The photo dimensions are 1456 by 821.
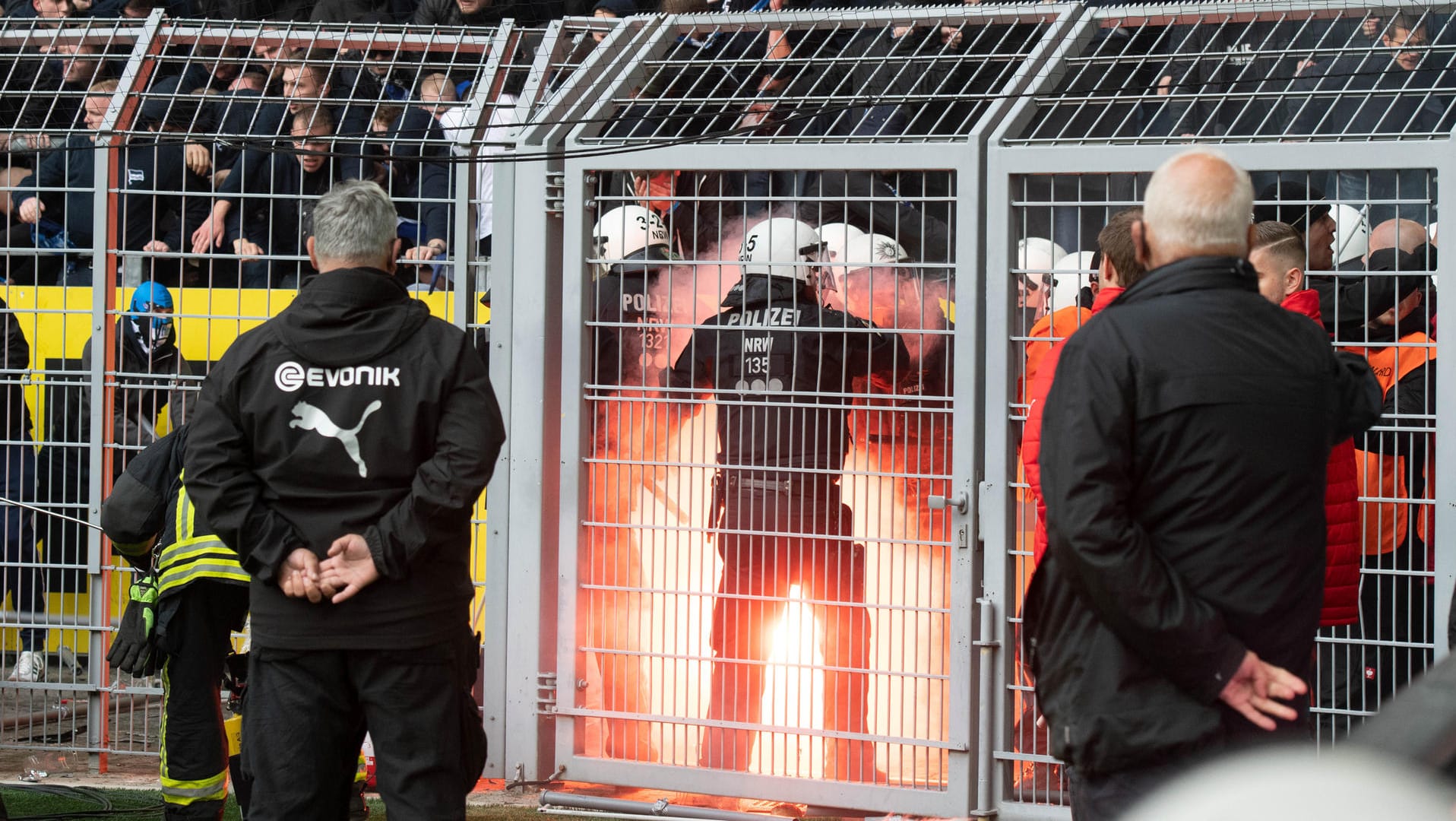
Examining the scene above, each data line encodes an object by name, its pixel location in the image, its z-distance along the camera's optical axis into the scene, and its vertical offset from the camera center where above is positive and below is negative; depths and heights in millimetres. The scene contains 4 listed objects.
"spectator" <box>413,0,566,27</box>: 15937 +2239
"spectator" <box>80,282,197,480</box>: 11703 +292
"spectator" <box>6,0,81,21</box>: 16312 +2371
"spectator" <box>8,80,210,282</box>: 11664 +1000
